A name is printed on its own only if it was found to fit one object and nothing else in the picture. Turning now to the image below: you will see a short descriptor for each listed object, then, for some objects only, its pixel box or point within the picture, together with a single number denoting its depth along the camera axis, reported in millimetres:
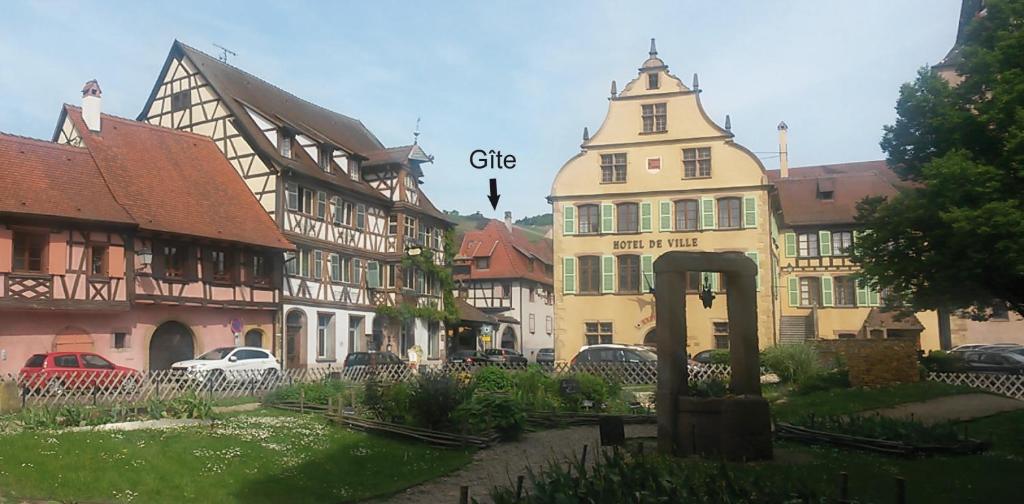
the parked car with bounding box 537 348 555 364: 56944
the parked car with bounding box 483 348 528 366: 46631
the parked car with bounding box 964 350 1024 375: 30312
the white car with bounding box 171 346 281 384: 28641
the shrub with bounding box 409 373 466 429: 17062
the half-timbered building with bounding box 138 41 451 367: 40969
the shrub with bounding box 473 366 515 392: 23438
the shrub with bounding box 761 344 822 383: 28438
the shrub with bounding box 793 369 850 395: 25984
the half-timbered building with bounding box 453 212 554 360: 66625
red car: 23469
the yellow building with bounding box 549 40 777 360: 45219
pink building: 30047
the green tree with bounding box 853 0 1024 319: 18531
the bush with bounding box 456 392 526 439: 16922
